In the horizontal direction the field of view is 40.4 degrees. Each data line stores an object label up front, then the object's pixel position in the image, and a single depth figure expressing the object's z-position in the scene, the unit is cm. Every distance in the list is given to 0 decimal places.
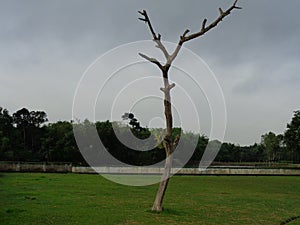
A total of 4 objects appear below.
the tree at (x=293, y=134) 6157
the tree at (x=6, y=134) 5761
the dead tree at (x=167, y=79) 1505
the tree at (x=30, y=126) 7938
